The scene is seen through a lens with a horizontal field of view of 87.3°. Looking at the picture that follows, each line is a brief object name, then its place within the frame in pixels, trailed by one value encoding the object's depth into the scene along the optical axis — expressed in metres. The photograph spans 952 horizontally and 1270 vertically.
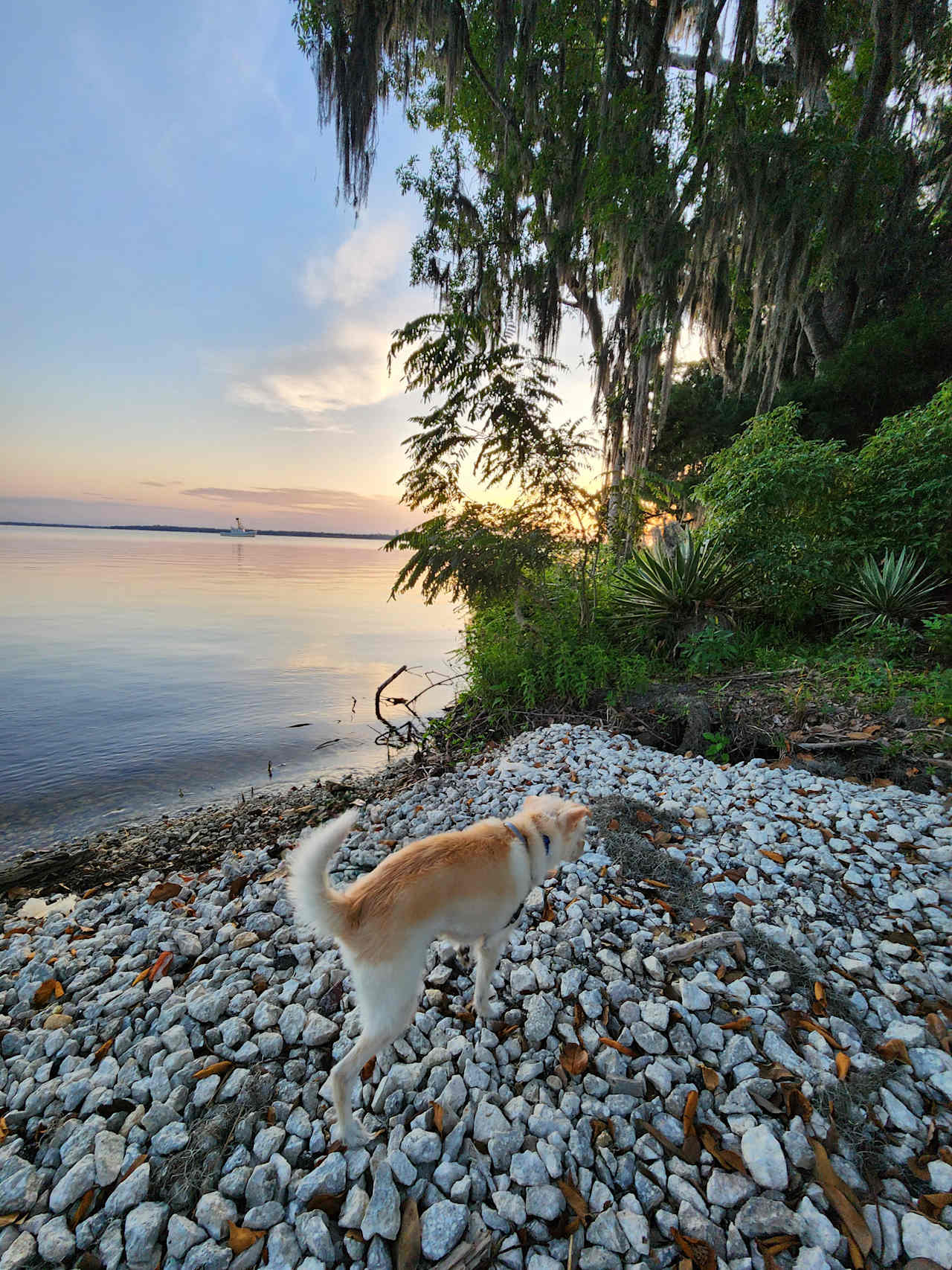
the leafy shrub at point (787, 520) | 6.60
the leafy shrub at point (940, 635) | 5.18
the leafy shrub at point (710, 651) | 5.75
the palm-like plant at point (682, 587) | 6.59
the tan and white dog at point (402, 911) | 1.64
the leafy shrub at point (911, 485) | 6.61
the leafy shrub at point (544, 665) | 5.76
